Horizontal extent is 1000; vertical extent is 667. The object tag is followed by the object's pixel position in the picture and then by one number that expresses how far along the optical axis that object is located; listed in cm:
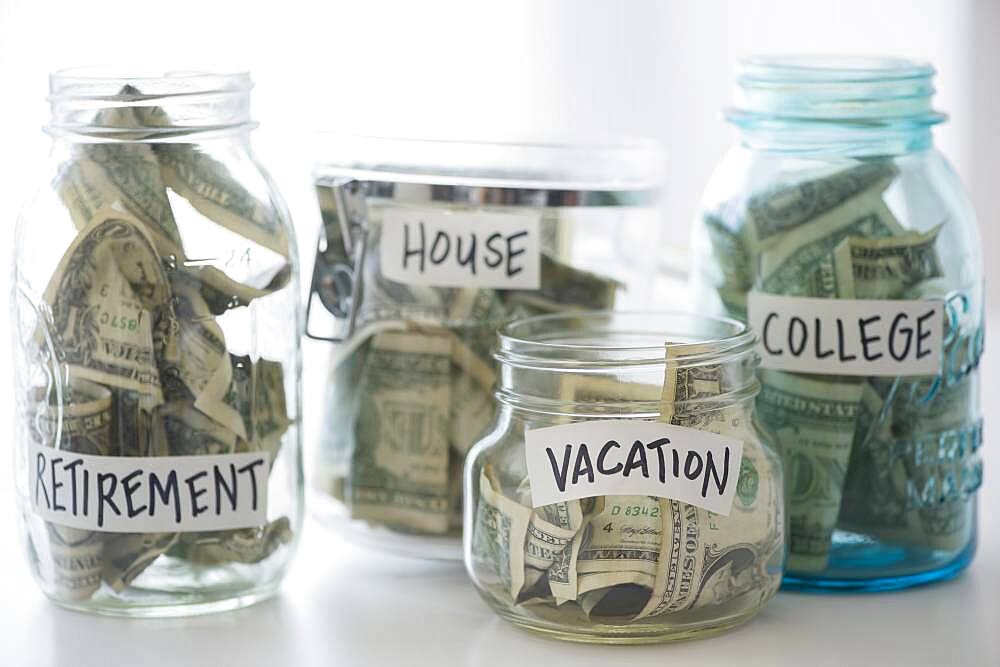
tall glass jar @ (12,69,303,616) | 79
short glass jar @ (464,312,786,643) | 77
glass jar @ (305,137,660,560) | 85
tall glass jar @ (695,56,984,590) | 82
